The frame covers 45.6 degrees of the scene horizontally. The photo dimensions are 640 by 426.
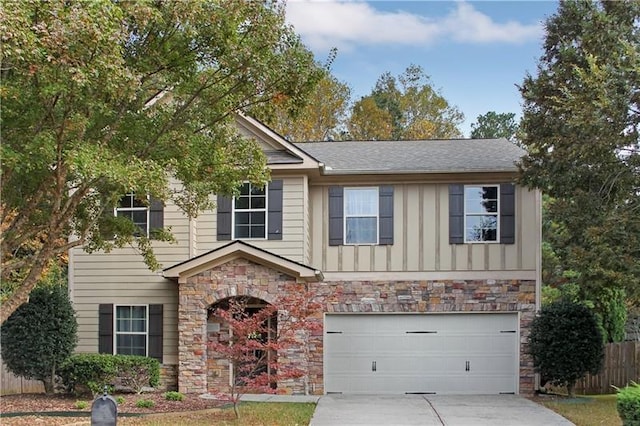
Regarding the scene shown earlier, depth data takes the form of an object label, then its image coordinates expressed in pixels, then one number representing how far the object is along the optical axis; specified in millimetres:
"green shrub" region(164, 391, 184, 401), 15086
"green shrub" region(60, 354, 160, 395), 15711
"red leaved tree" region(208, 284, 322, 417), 13211
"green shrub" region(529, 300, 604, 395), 16344
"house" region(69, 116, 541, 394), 17578
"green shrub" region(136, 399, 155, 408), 14023
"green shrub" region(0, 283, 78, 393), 16062
